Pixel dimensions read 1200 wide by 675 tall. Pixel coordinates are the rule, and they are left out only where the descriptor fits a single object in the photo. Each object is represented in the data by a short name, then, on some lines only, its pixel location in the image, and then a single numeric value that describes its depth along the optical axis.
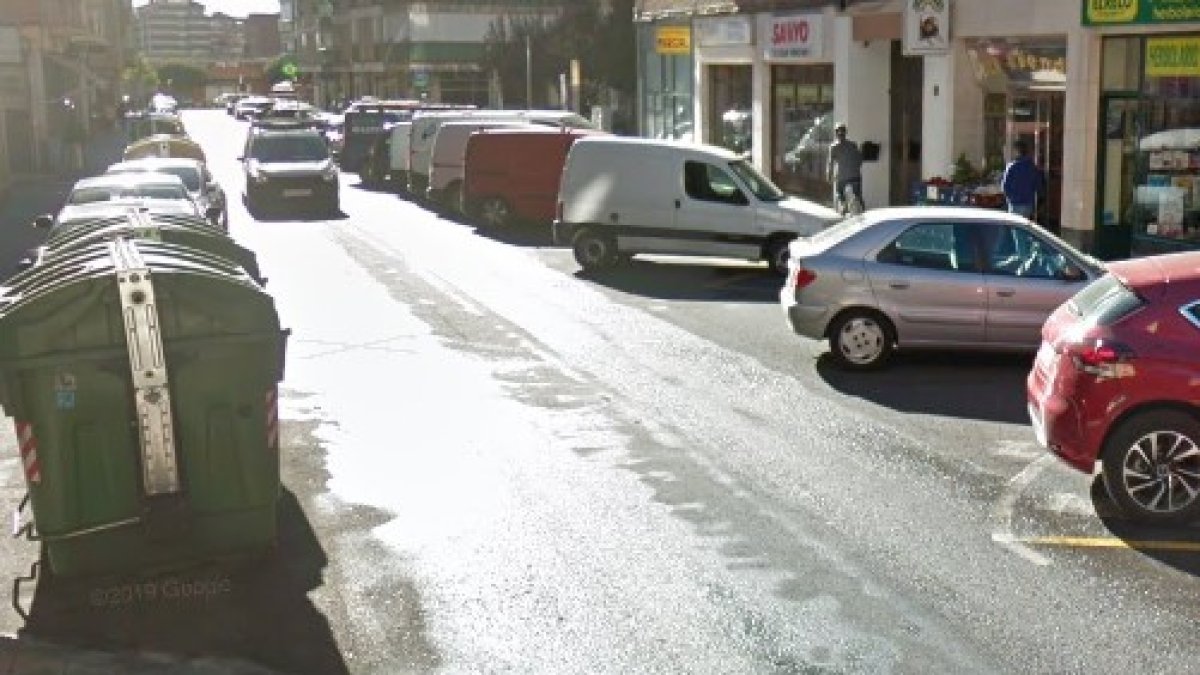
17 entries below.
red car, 8.67
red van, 26.50
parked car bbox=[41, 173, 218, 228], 15.41
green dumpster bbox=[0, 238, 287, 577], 7.54
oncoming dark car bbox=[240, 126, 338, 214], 30.88
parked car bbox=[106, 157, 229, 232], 22.64
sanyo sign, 28.78
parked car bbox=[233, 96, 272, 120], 87.13
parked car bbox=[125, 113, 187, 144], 52.19
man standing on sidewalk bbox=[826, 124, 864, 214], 25.02
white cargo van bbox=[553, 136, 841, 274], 20.08
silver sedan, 13.01
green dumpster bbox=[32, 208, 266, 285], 10.06
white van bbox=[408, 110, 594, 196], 33.06
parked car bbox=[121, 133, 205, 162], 31.19
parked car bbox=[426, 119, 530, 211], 29.97
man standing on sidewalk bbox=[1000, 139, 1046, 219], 19.75
